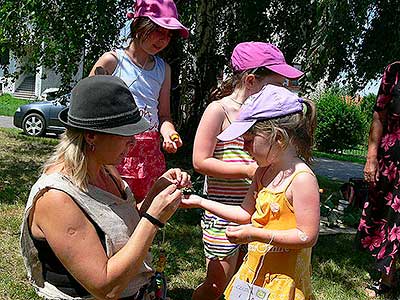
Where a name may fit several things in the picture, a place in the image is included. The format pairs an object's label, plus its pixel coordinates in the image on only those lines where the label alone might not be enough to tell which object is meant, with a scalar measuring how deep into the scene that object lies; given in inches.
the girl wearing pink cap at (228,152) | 105.3
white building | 1083.3
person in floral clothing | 157.1
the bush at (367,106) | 782.7
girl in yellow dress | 83.7
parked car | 530.3
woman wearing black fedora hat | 71.3
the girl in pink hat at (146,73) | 115.1
